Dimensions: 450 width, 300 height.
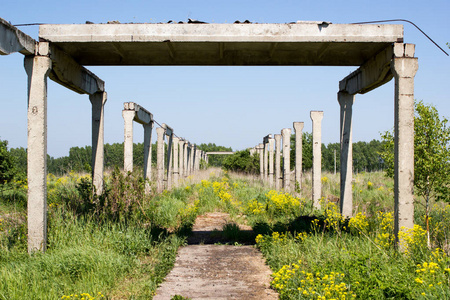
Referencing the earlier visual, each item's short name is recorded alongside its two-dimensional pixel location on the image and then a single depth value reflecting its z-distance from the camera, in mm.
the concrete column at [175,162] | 22016
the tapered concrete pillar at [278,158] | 20312
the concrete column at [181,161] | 25702
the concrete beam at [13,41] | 6051
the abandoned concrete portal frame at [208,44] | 6980
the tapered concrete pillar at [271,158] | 22766
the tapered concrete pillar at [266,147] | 25367
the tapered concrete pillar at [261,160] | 27508
